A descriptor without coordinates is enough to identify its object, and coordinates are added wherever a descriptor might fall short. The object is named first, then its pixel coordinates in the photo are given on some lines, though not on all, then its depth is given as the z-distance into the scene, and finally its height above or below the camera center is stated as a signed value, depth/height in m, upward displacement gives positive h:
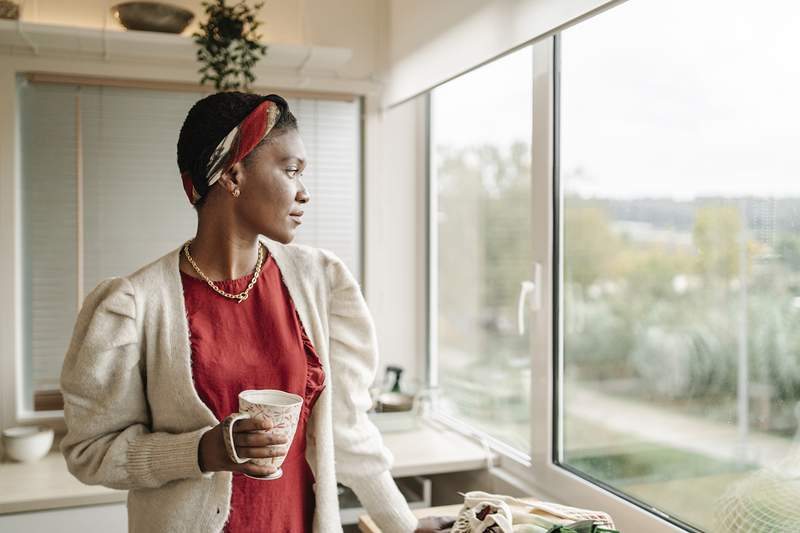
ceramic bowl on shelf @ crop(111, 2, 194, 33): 2.48 +0.80
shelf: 2.38 +0.70
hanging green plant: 2.35 +0.68
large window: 1.56 +0.08
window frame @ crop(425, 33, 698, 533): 2.08 -0.09
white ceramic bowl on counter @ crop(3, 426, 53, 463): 2.25 -0.56
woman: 1.14 -0.15
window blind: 2.56 +0.21
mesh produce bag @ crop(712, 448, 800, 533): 1.38 -0.47
